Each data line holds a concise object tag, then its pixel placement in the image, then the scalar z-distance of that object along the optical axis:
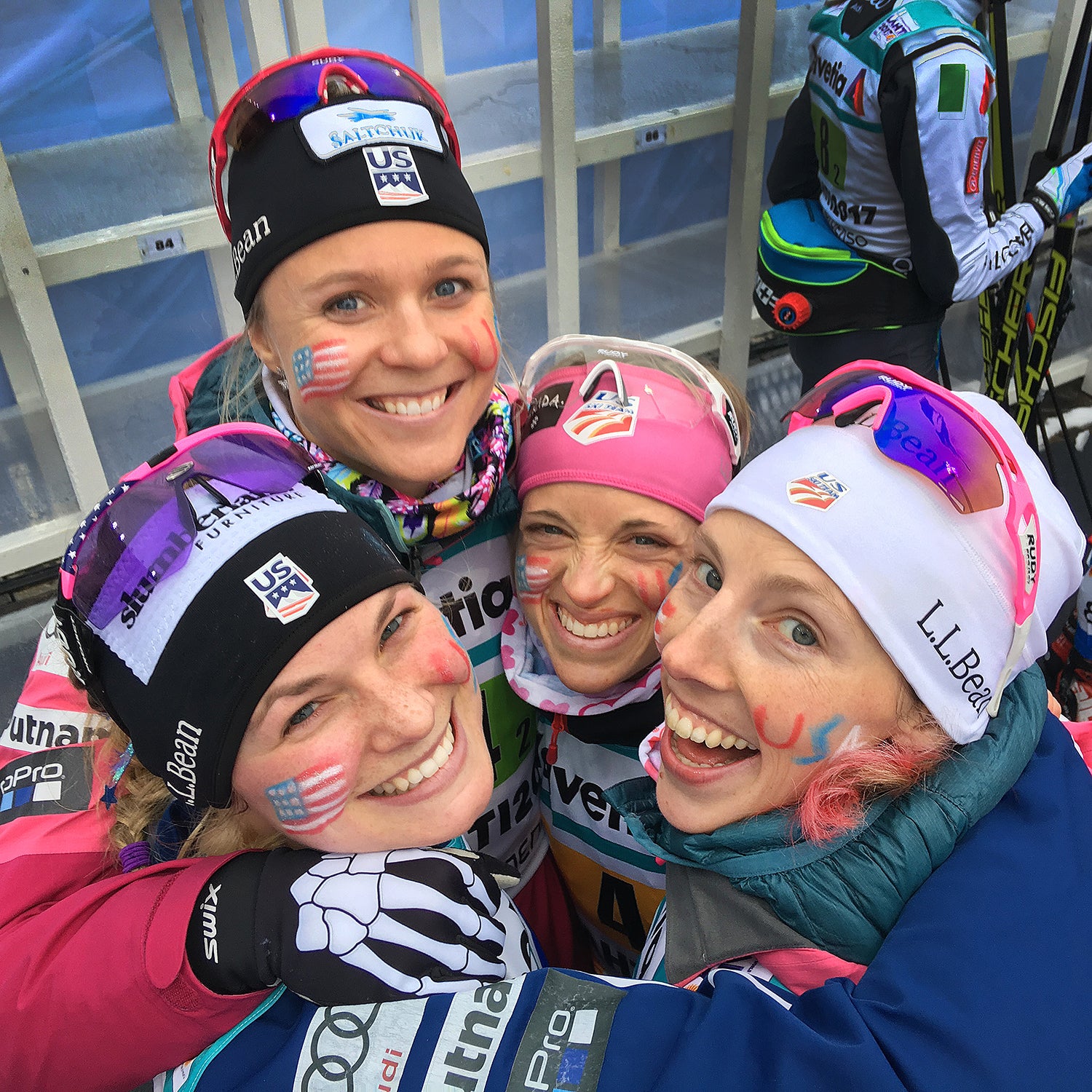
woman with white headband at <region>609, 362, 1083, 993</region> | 0.98
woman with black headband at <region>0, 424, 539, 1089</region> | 0.94
